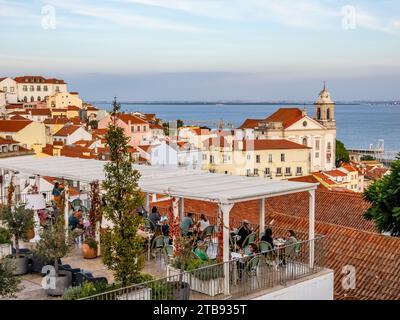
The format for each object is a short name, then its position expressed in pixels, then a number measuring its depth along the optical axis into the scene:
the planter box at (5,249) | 11.55
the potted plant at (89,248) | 12.17
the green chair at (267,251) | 10.58
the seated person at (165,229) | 12.94
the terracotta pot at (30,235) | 12.97
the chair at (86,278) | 9.55
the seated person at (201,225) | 12.66
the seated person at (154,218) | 13.45
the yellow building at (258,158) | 78.75
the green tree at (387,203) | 18.52
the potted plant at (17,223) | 11.06
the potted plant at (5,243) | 11.51
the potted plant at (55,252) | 9.83
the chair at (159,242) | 12.07
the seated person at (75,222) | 13.54
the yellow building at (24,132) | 75.38
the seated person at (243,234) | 12.07
